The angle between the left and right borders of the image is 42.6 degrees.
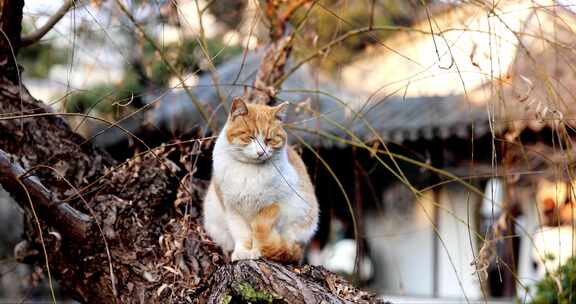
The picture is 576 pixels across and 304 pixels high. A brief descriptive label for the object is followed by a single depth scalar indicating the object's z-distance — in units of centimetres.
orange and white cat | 280
